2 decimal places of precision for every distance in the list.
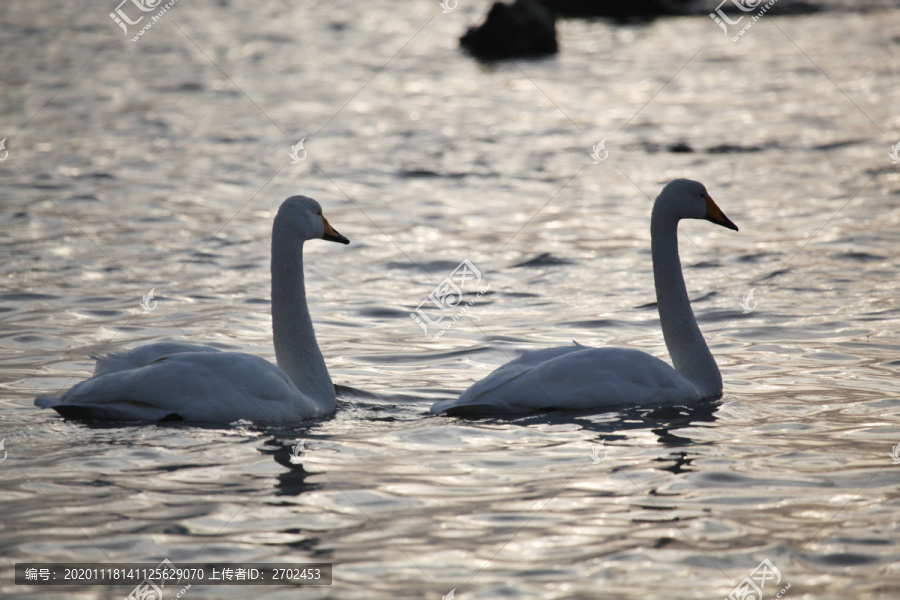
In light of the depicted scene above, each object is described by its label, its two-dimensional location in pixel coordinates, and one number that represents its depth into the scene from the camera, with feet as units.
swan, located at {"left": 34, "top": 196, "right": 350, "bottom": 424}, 47.01
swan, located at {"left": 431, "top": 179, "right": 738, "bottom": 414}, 50.21
